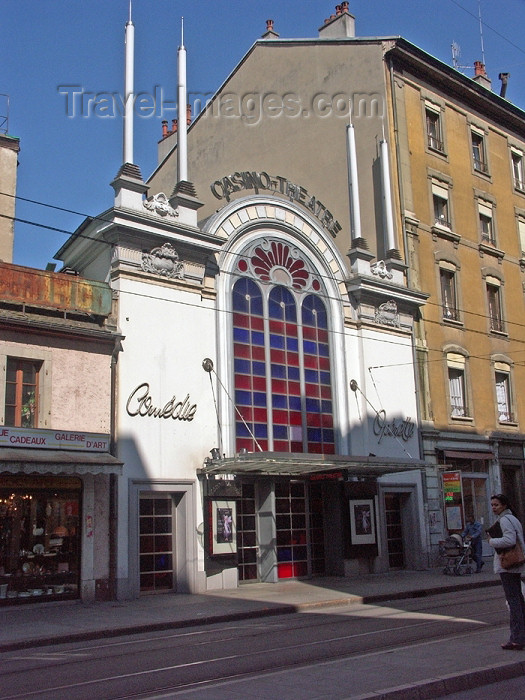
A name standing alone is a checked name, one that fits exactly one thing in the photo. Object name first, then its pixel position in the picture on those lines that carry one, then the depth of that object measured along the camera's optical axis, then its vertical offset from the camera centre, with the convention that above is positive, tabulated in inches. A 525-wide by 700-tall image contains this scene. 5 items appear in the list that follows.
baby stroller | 941.8 -49.1
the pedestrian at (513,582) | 372.8 -32.5
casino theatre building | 784.9 +166.4
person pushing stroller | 952.9 -29.5
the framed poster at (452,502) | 1042.7 +17.0
